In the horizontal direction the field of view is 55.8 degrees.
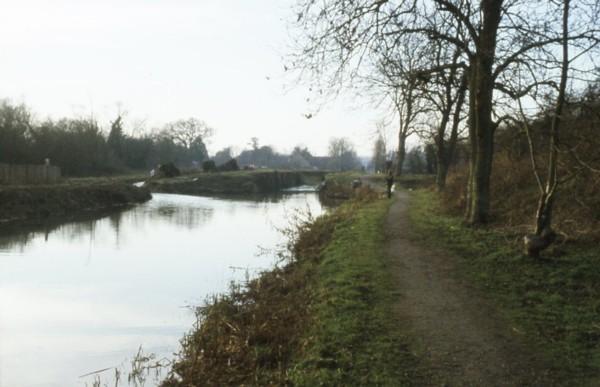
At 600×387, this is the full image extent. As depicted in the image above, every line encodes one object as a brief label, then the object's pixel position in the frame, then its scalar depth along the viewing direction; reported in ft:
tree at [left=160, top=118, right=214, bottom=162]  348.84
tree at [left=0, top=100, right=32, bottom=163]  151.74
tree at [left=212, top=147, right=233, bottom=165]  472.44
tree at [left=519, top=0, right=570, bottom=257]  34.88
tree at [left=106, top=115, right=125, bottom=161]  248.07
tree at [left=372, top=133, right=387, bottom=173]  262.75
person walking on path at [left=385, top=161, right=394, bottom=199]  101.40
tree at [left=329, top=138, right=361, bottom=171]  454.40
